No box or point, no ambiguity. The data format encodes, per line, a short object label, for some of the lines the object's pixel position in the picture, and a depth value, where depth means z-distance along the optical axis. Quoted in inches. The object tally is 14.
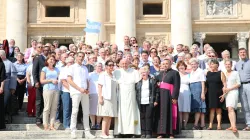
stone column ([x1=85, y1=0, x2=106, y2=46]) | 1006.4
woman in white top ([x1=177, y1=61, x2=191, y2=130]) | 487.2
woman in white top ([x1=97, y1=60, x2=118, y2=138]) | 452.1
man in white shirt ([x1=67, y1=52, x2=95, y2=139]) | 451.8
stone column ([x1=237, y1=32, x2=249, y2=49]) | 1031.6
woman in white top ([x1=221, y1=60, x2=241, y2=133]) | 474.6
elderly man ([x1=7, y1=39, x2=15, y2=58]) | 624.2
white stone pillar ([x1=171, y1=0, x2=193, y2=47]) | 994.1
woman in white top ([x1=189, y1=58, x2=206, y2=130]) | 490.3
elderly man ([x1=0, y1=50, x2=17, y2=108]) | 509.0
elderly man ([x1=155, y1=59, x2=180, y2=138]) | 457.1
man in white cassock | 458.3
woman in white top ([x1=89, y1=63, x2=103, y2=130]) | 481.1
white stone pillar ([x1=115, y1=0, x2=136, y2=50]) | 986.1
